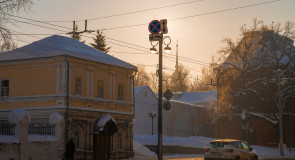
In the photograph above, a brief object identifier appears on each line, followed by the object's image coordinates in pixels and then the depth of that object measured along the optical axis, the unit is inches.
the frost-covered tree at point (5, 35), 899.4
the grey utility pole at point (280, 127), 1752.0
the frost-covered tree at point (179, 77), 4061.0
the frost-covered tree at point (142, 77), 3841.5
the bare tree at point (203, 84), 4075.5
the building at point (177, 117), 2347.4
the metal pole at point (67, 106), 1202.6
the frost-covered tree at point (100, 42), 2901.1
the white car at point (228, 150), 1021.2
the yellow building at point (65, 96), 1191.6
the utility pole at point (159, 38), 962.1
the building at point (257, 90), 2036.2
